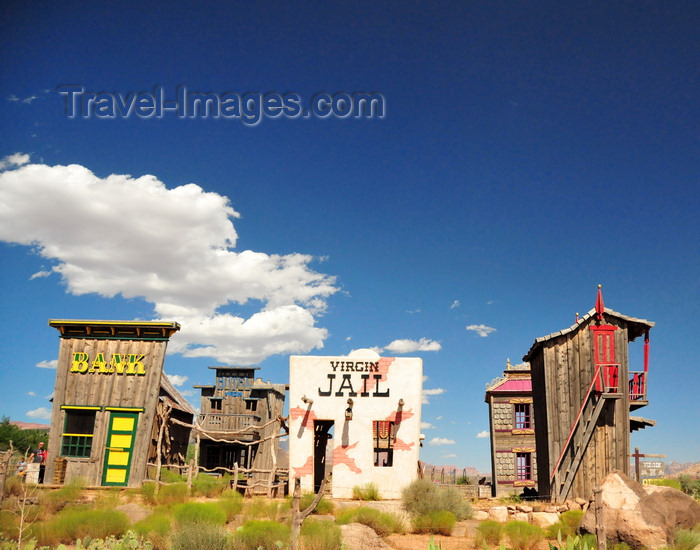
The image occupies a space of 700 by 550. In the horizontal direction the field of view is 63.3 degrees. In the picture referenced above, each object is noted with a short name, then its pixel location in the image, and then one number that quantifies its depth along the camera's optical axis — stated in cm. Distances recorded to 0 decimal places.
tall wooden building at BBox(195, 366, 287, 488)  3812
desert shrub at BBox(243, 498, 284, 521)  1526
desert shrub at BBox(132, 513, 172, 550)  1216
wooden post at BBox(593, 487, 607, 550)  954
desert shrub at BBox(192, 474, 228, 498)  1928
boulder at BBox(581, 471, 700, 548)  1229
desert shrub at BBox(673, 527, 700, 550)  1189
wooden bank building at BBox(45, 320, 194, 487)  2155
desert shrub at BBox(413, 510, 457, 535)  1507
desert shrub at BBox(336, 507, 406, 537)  1468
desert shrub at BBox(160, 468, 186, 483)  2273
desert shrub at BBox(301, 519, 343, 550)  1156
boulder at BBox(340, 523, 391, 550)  1273
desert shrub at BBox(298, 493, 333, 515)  1656
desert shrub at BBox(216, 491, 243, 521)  1535
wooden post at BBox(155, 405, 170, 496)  2084
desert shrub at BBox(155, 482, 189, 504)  1786
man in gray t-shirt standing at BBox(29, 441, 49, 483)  2239
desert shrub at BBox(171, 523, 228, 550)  1118
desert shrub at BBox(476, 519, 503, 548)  1394
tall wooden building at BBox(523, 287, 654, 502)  1836
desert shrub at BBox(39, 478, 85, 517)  1644
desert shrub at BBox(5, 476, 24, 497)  1891
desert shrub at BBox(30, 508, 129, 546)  1291
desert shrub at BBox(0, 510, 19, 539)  1266
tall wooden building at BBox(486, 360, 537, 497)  3159
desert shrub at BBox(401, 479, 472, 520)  1672
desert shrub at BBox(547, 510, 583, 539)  1488
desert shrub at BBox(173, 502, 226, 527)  1310
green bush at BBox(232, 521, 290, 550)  1193
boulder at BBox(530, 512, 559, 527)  1617
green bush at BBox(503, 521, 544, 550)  1362
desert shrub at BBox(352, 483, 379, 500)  1834
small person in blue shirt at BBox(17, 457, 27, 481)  2184
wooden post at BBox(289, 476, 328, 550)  941
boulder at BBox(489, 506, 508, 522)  1675
